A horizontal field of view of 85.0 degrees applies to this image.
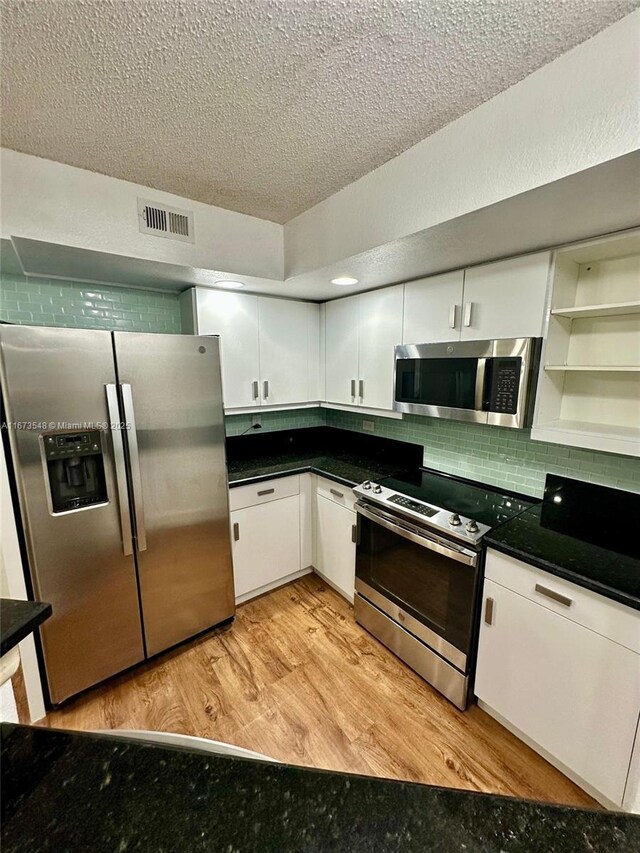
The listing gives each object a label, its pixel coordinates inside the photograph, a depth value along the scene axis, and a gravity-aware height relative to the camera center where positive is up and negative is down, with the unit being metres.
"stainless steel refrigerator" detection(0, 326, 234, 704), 1.51 -0.57
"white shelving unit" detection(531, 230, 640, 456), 1.51 +0.10
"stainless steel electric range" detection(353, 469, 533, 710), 1.62 -1.01
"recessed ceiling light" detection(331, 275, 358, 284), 2.04 +0.53
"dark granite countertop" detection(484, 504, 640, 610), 1.19 -0.71
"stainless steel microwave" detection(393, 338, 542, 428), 1.61 -0.05
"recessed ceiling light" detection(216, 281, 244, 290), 2.13 +0.52
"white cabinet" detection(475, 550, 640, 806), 1.20 -1.15
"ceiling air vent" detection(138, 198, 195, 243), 1.65 +0.71
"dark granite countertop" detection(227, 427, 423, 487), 2.39 -0.68
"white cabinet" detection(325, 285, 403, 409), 2.25 +0.16
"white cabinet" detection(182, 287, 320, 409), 2.27 +0.18
